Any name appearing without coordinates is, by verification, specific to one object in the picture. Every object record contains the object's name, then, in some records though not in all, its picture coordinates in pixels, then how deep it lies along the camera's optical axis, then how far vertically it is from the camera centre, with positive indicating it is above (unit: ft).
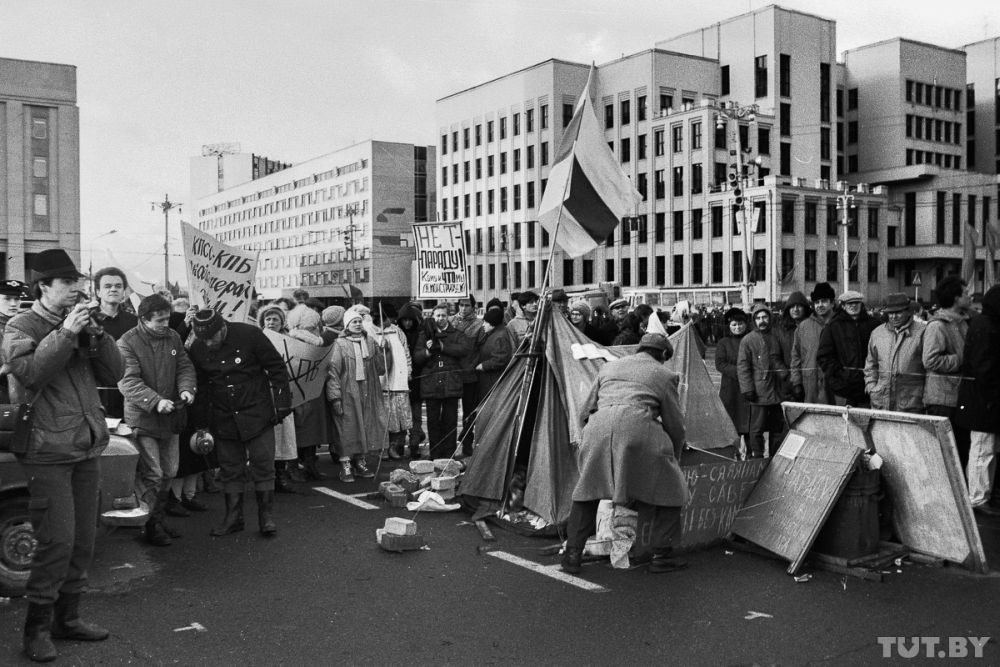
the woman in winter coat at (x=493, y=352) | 38.68 -1.25
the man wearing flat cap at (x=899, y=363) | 30.83 -1.41
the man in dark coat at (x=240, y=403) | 26.84 -2.26
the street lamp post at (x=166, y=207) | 250.16 +30.61
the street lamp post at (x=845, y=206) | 190.49 +24.06
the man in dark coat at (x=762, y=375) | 36.01 -2.06
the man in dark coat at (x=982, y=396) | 28.71 -2.34
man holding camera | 16.84 -1.98
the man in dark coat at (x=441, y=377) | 38.96 -2.25
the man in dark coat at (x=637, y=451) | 22.45 -3.08
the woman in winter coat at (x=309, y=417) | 35.47 -3.56
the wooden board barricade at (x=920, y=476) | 22.25 -3.76
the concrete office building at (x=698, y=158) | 219.34 +41.50
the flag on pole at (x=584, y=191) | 29.30 +4.05
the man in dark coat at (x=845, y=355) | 33.99 -1.26
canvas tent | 27.58 -2.82
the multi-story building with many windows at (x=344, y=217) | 324.60 +38.61
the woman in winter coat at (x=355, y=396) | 35.96 -2.85
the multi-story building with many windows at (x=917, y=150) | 247.70 +46.84
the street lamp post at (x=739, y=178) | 114.83 +16.84
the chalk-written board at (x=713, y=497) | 24.79 -4.66
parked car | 20.06 -3.97
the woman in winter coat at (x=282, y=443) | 33.58 -4.25
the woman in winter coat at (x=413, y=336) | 40.91 -0.62
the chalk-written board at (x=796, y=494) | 22.81 -4.36
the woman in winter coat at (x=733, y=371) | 38.47 -2.03
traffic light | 113.29 +16.44
